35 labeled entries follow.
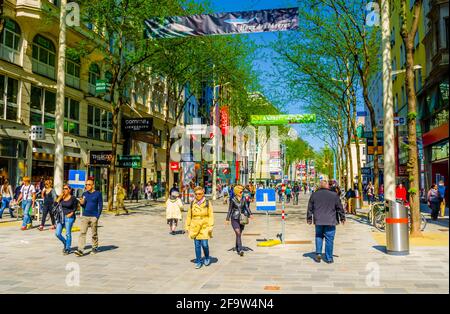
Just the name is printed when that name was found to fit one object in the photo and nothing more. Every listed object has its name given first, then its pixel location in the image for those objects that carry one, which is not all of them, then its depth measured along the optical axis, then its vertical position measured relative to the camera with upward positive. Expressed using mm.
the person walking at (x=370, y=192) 33750 -521
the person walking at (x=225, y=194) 37031 -718
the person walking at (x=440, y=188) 19342 -116
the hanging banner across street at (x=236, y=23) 14273 +5387
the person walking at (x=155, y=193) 40188 -680
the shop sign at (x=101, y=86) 25375 +5692
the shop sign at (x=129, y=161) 31928 +1760
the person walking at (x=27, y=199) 16609 -520
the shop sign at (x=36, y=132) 24891 +3001
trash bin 10484 -1051
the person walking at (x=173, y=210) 15766 -871
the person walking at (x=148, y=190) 41594 -426
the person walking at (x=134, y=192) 38281 -573
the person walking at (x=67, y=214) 11059 -715
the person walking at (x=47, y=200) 16375 -542
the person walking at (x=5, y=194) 20234 -391
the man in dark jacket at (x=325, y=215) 9688 -650
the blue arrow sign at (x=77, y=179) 17906 +262
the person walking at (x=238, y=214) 11148 -733
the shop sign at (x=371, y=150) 26769 +2181
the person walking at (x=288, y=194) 40912 -796
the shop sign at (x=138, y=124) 33812 +4752
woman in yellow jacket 9273 -806
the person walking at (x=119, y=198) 24042 -693
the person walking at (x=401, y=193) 20344 -345
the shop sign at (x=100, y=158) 30581 +1941
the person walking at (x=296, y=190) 37175 -382
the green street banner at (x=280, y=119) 47062 +7360
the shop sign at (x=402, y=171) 37375 +1231
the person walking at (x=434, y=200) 18636 -630
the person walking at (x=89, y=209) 10805 -575
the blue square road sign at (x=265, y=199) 13703 -420
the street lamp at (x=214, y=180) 44175 +551
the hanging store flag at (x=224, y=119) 57375 +8999
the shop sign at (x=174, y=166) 39656 +1749
